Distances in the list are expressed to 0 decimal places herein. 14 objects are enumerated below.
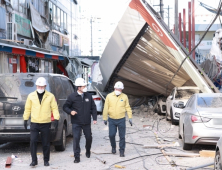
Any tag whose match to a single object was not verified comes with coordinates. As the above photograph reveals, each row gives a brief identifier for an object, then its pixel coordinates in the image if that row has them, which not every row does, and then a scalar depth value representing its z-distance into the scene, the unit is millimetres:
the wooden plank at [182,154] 8352
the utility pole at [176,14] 27481
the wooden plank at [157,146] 9419
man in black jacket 8086
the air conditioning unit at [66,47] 37312
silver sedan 8383
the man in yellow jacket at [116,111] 8727
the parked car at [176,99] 14633
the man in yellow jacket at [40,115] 7457
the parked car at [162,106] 19281
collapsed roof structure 13977
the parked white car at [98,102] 20250
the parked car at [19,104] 8367
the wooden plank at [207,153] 8242
